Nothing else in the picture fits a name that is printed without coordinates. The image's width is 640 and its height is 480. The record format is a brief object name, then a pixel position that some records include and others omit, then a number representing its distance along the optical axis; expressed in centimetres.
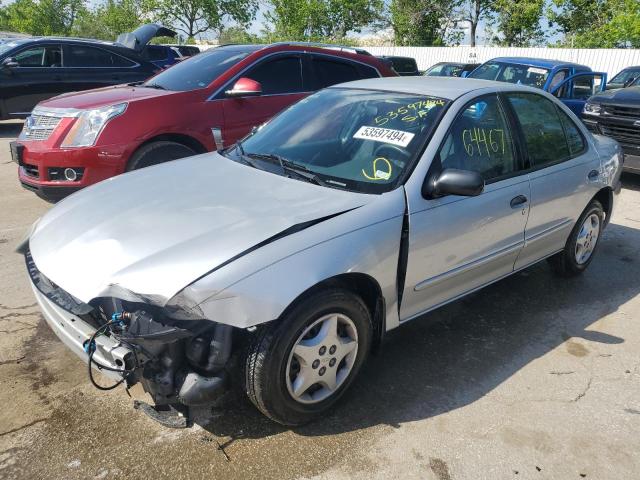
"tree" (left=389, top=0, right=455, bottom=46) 3803
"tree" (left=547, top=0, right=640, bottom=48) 2612
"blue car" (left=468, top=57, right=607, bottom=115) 970
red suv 480
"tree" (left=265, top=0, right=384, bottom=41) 3712
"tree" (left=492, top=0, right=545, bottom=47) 3225
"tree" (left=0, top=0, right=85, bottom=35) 3869
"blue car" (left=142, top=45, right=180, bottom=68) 1316
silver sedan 226
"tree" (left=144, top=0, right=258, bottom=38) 3728
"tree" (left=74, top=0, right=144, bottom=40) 4062
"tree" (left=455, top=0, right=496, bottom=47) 3705
